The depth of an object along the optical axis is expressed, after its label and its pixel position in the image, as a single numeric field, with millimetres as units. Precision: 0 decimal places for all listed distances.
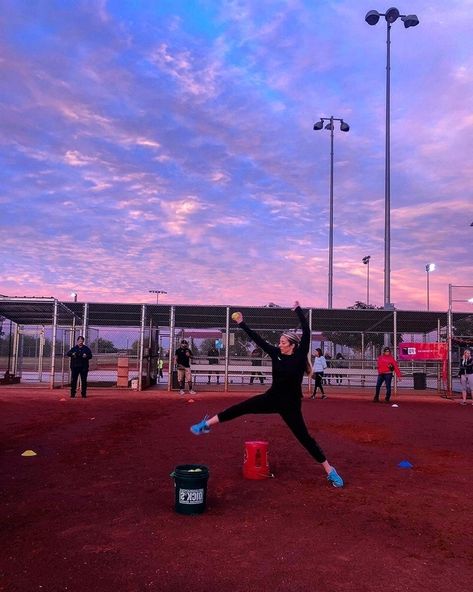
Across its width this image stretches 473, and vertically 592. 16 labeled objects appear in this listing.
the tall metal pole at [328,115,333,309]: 32500
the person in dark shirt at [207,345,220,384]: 25642
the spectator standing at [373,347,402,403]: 18172
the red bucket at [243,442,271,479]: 6977
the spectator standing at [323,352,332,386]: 25544
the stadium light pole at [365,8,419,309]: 24450
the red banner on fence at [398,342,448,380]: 22219
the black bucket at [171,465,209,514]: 5301
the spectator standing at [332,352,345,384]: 26259
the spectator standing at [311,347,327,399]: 19734
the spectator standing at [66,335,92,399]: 17516
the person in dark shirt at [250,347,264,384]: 24875
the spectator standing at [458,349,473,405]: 17828
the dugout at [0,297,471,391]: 21766
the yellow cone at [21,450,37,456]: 8221
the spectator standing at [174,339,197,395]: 19734
